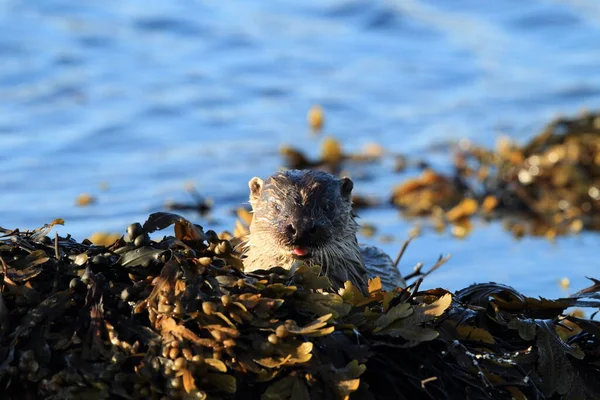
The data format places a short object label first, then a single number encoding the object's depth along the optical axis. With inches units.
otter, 341.1
